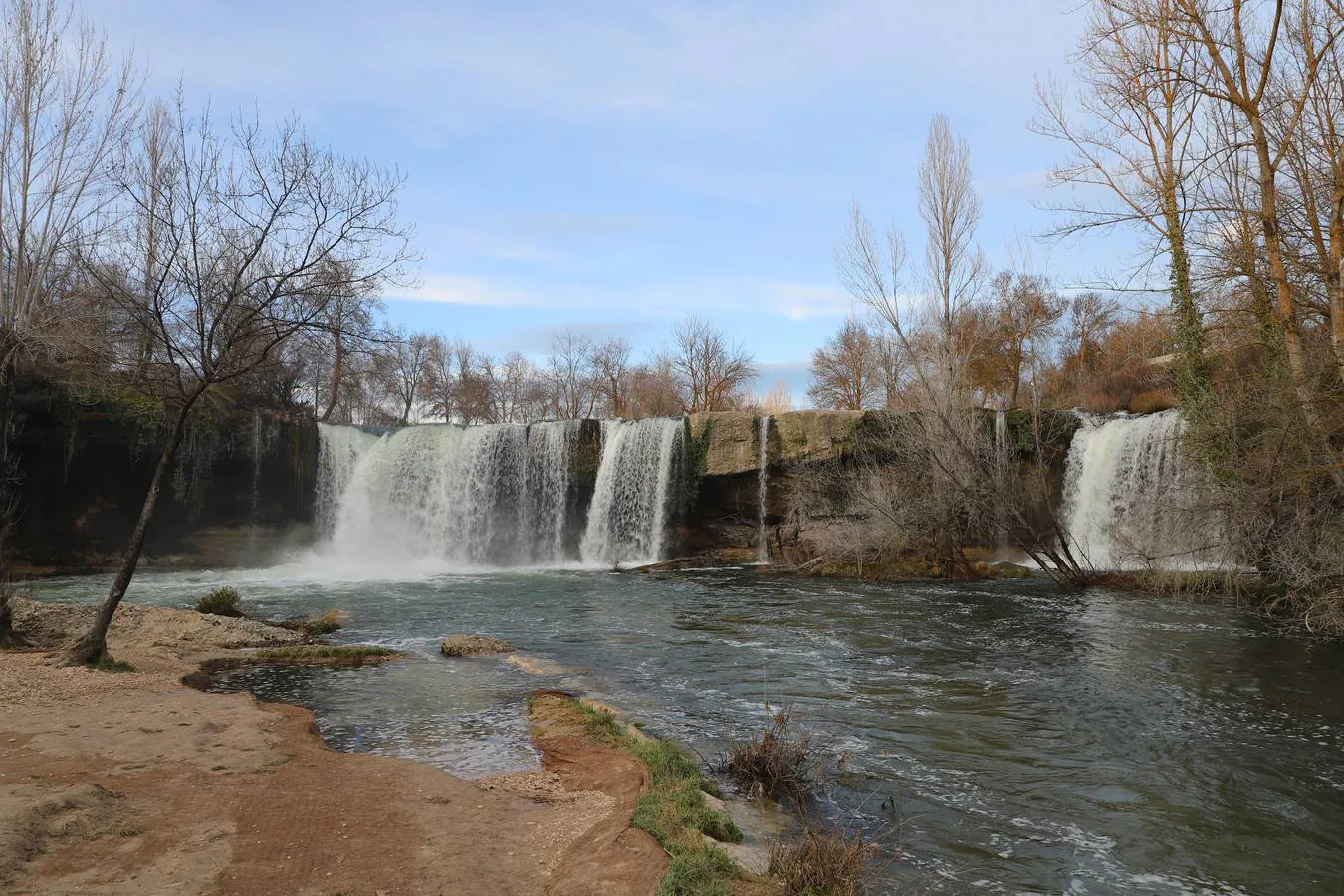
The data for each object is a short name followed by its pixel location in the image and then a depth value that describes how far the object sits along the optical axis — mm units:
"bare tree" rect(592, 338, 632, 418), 50562
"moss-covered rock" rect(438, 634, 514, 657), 11109
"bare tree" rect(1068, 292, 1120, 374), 40375
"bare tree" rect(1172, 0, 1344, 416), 9172
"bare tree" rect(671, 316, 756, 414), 44219
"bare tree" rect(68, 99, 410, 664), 8617
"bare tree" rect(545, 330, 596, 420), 54000
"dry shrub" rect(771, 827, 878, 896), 3934
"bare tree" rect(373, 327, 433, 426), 48312
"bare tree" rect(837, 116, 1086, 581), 16875
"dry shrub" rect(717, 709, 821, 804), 5906
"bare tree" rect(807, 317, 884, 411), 41938
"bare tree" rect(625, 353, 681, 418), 43969
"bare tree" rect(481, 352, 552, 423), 54562
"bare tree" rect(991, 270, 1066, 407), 37562
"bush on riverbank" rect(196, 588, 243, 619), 12758
